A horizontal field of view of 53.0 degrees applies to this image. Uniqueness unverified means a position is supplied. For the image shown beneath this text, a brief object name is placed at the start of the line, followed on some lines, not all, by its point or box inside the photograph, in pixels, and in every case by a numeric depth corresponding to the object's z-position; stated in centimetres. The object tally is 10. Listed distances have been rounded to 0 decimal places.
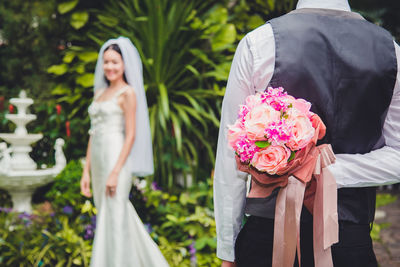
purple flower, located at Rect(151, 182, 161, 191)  452
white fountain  411
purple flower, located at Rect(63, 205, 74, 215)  374
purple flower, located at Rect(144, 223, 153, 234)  372
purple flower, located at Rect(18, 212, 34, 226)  372
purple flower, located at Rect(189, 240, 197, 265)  340
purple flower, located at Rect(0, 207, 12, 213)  402
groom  116
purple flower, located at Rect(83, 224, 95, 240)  357
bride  289
